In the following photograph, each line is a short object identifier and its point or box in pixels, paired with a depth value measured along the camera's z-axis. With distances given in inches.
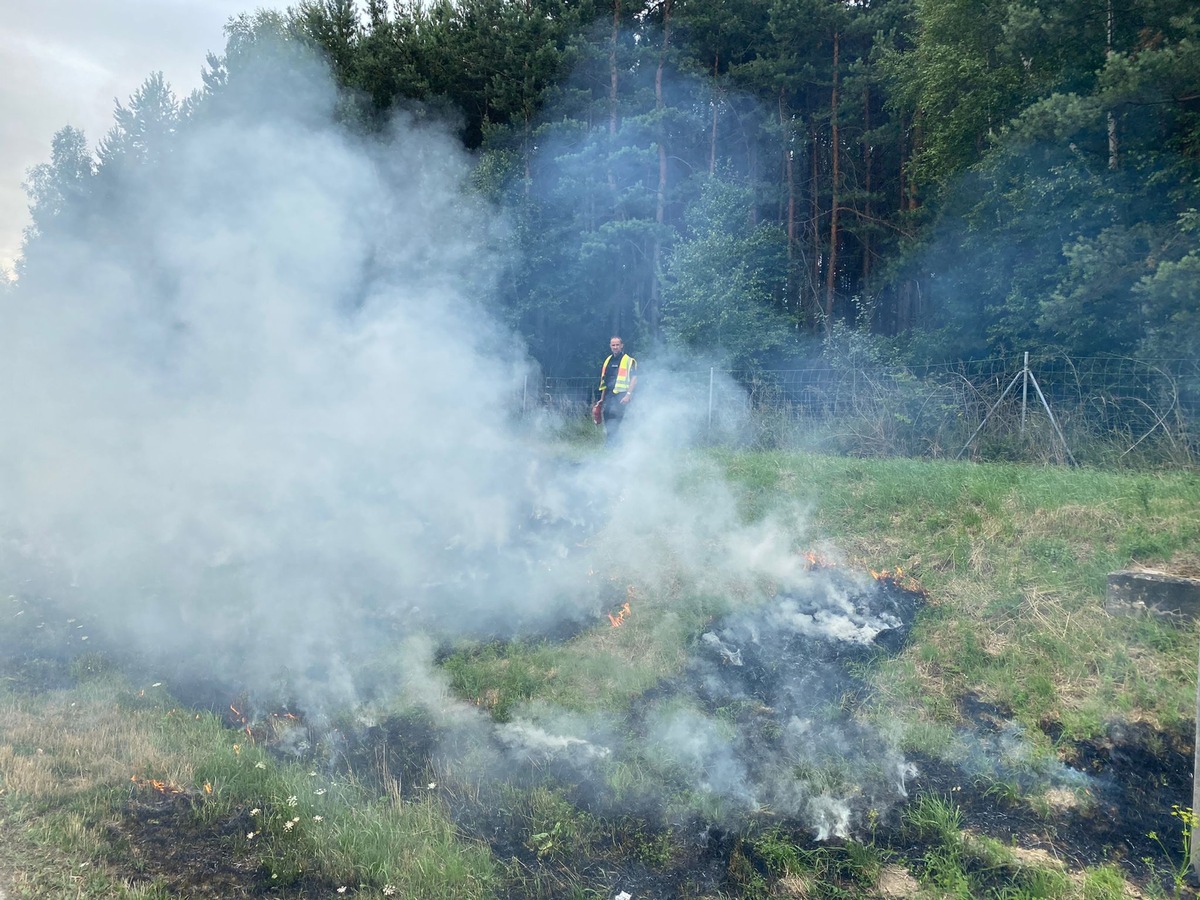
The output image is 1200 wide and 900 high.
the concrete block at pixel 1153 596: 190.2
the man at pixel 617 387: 368.5
